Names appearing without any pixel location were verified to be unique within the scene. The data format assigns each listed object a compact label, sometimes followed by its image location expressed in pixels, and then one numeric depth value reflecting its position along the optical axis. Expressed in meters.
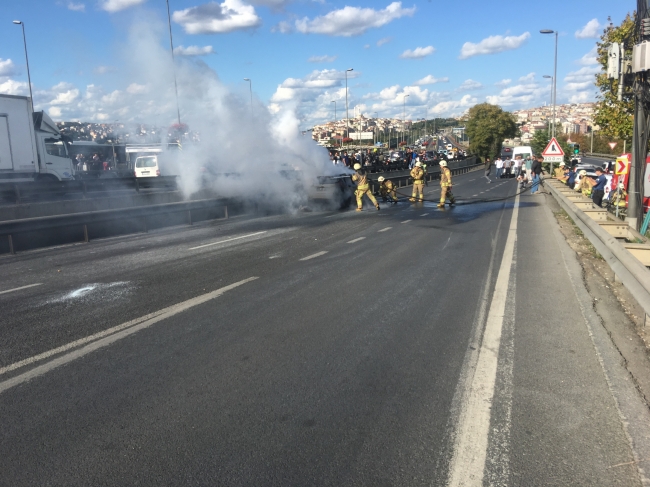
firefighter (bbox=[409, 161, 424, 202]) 23.44
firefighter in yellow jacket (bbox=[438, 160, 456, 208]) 21.47
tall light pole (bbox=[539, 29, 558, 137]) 45.94
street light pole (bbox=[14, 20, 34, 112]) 34.56
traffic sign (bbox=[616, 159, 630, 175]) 17.97
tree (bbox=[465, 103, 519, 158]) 100.69
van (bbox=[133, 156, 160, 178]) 31.52
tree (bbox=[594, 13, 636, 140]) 25.94
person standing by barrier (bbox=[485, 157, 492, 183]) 46.29
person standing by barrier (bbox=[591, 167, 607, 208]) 19.30
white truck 21.05
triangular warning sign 28.17
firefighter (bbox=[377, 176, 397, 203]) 24.31
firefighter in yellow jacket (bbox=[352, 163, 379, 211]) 21.14
